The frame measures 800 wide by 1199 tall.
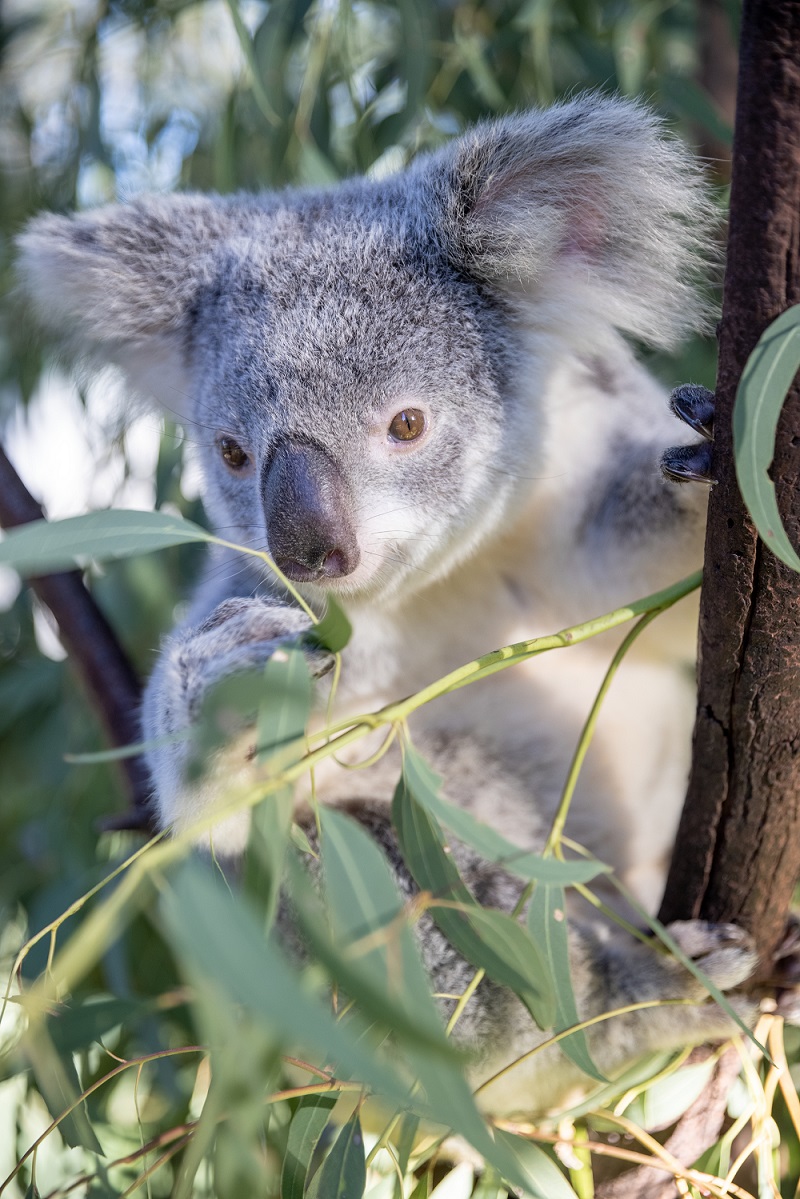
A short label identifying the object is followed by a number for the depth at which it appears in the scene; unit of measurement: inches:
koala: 25.7
